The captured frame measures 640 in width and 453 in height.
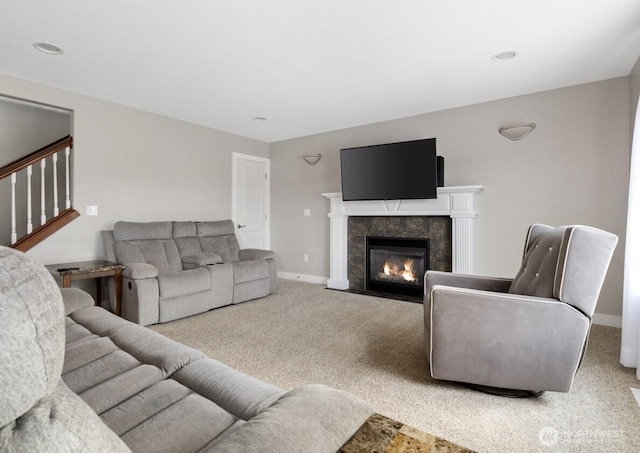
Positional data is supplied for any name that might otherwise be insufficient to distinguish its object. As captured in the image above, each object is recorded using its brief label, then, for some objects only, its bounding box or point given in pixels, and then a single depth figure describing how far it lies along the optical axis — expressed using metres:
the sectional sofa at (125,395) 0.45
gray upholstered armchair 1.80
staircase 3.31
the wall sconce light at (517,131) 3.68
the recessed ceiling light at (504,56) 2.81
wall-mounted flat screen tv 4.04
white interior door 5.45
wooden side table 3.00
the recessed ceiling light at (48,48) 2.65
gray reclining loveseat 3.28
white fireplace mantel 4.00
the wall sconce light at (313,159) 5.36
